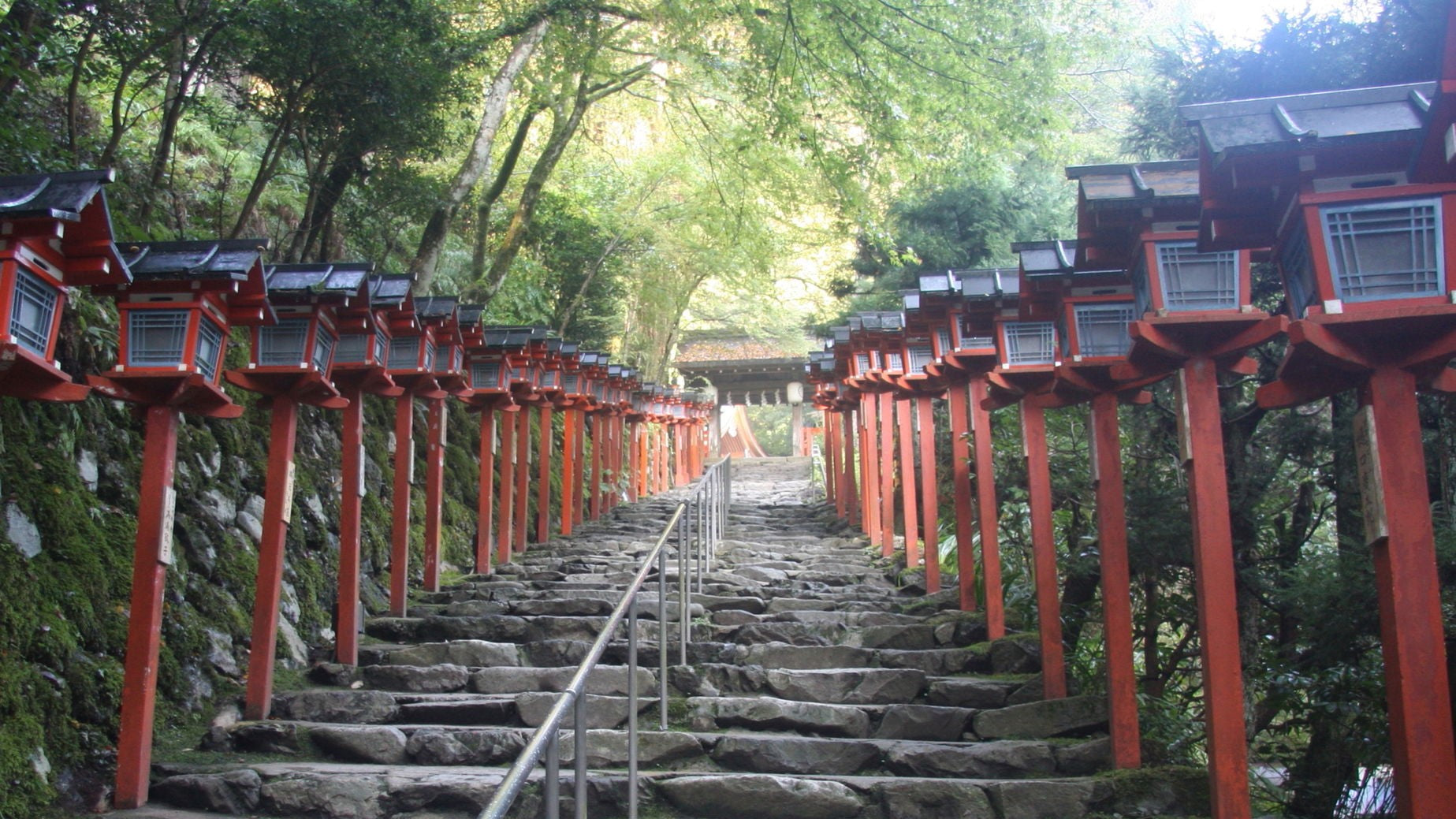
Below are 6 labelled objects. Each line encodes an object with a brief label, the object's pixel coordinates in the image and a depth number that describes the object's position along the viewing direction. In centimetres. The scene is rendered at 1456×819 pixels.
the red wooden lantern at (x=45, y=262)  390
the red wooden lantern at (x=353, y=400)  700
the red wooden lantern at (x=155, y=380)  492
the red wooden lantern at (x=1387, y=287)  376
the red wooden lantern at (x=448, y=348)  900
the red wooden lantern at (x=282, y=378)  603
